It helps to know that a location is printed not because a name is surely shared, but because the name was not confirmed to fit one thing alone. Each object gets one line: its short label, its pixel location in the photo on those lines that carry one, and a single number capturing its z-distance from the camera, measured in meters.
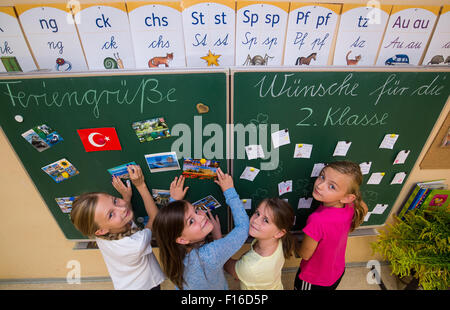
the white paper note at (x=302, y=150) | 1.45
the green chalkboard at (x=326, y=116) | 1.23
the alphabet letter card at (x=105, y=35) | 1.12
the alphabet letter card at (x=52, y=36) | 1.10
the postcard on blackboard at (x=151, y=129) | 1.29
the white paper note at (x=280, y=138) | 1.38
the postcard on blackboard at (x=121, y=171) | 1.44
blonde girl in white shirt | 1.32
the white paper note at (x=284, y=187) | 1.61
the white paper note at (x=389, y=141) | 1.46
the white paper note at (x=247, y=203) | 1.65
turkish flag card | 1.31
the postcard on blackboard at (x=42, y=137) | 1.29
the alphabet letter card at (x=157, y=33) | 1.12
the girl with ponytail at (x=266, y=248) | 1.36
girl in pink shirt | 1.35
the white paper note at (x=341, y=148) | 1.46
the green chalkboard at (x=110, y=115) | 1.16
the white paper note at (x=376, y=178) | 1.64
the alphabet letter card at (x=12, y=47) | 1.11
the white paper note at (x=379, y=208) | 1.83
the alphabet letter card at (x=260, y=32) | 1.14
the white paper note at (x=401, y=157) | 1.55
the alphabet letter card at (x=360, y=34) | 1.17
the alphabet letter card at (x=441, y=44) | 1.19
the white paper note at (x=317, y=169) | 1.54
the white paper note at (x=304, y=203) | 1.71
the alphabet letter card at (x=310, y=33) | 1.16
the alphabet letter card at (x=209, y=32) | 1.13
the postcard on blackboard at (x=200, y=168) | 1.44
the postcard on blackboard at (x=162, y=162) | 1.41
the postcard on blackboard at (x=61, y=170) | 1.42
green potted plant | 1.66
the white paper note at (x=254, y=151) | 1.41
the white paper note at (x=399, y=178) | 1.66
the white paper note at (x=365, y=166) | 1.57
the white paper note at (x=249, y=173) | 1.51
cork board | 1.55
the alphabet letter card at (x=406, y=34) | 1.17
